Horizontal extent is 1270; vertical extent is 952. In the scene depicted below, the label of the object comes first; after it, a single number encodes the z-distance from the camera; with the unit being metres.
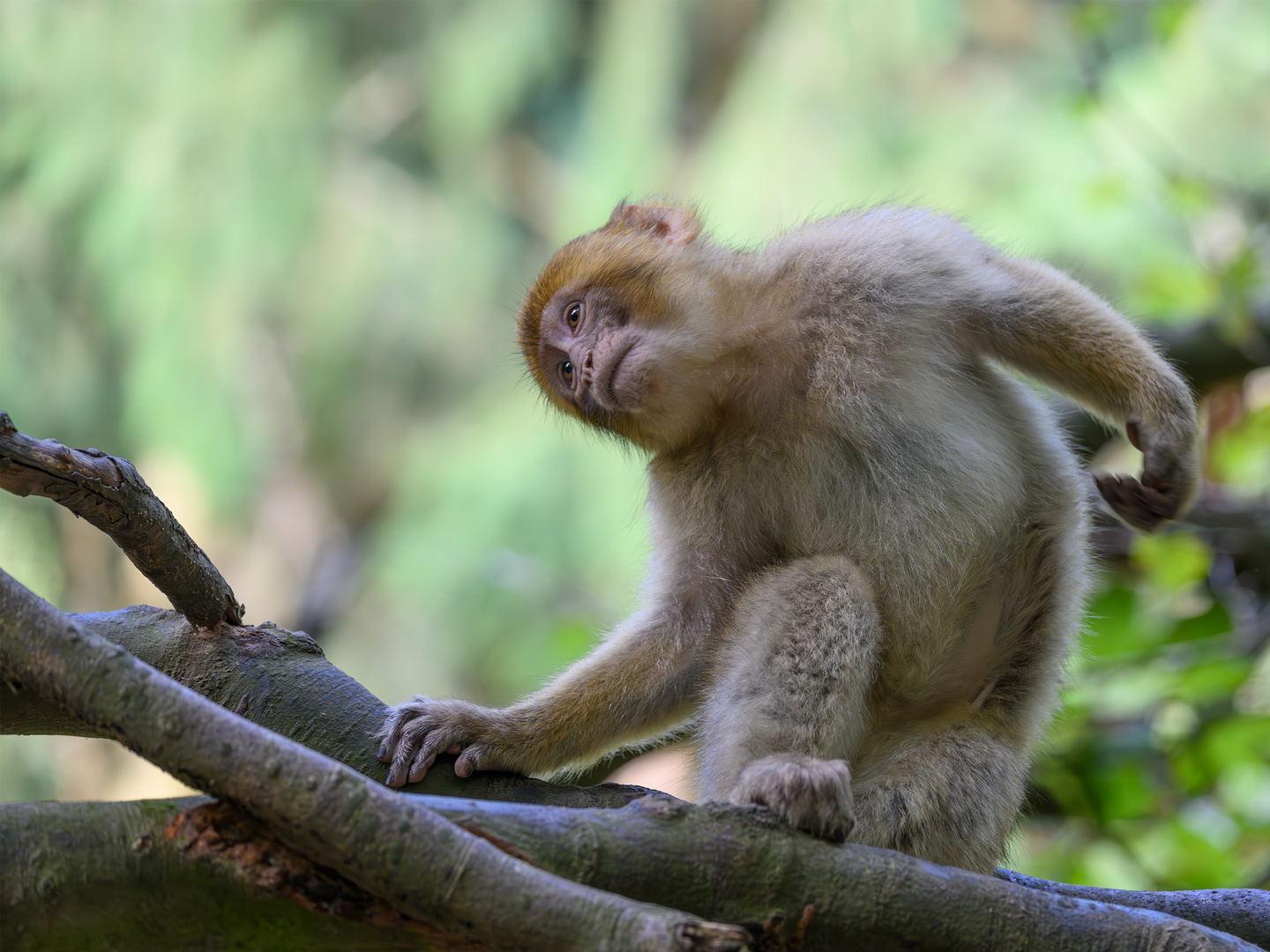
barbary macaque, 5.68
